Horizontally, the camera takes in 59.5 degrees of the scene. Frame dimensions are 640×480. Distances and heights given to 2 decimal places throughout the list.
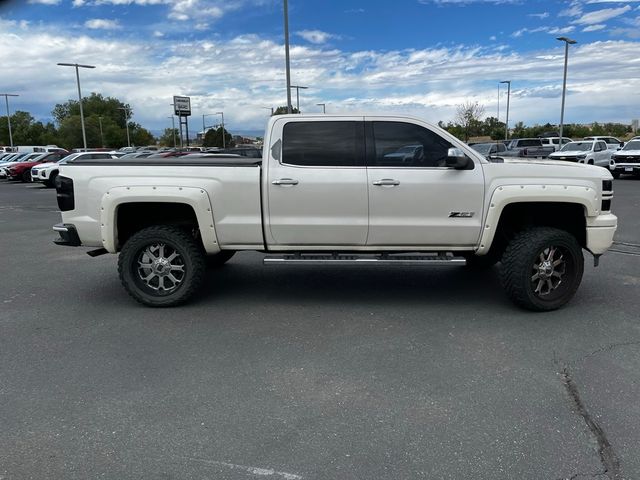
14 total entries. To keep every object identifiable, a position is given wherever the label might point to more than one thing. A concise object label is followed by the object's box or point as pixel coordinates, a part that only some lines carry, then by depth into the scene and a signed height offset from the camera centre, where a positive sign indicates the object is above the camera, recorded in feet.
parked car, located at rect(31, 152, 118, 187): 82.94 -5.27
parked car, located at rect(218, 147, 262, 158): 62.35 -2.02
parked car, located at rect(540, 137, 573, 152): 123.95 -3.23
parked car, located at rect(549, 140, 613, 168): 84.74 -3.94
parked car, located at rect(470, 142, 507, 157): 82.10 -2.65
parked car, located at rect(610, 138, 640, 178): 75.10 -4.45
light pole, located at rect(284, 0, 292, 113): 68.19 +10.62
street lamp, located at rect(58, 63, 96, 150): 142.16 +17.44
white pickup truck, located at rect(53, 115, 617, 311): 17.47 -2.29
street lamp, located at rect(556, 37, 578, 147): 106.22 +13.62
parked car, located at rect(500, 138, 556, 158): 98.46 -3.75
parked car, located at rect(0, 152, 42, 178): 103.76 -4.63
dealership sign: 245.65 +12.10
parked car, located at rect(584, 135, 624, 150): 94.68 -3.07
